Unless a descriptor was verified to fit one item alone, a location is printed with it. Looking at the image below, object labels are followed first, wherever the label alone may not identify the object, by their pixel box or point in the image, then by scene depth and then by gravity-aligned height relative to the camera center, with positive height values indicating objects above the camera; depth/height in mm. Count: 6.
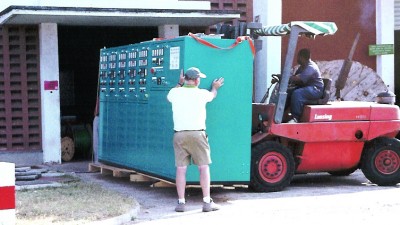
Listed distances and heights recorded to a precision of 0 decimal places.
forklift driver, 13844 -204
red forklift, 13547 -1033
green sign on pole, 20594 +579
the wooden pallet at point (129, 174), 13562 -1745
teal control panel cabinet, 12758 -473
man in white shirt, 11617 -816
